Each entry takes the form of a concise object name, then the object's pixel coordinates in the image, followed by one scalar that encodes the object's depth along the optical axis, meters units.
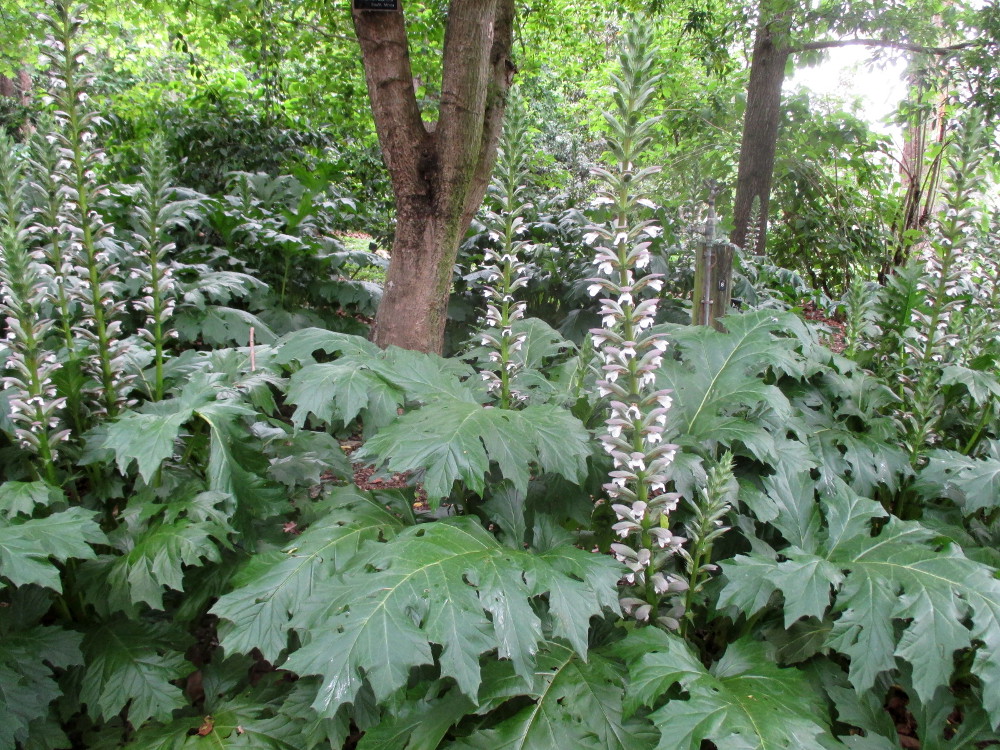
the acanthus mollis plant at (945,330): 2.98
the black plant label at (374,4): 4.27
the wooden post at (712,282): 3.37
